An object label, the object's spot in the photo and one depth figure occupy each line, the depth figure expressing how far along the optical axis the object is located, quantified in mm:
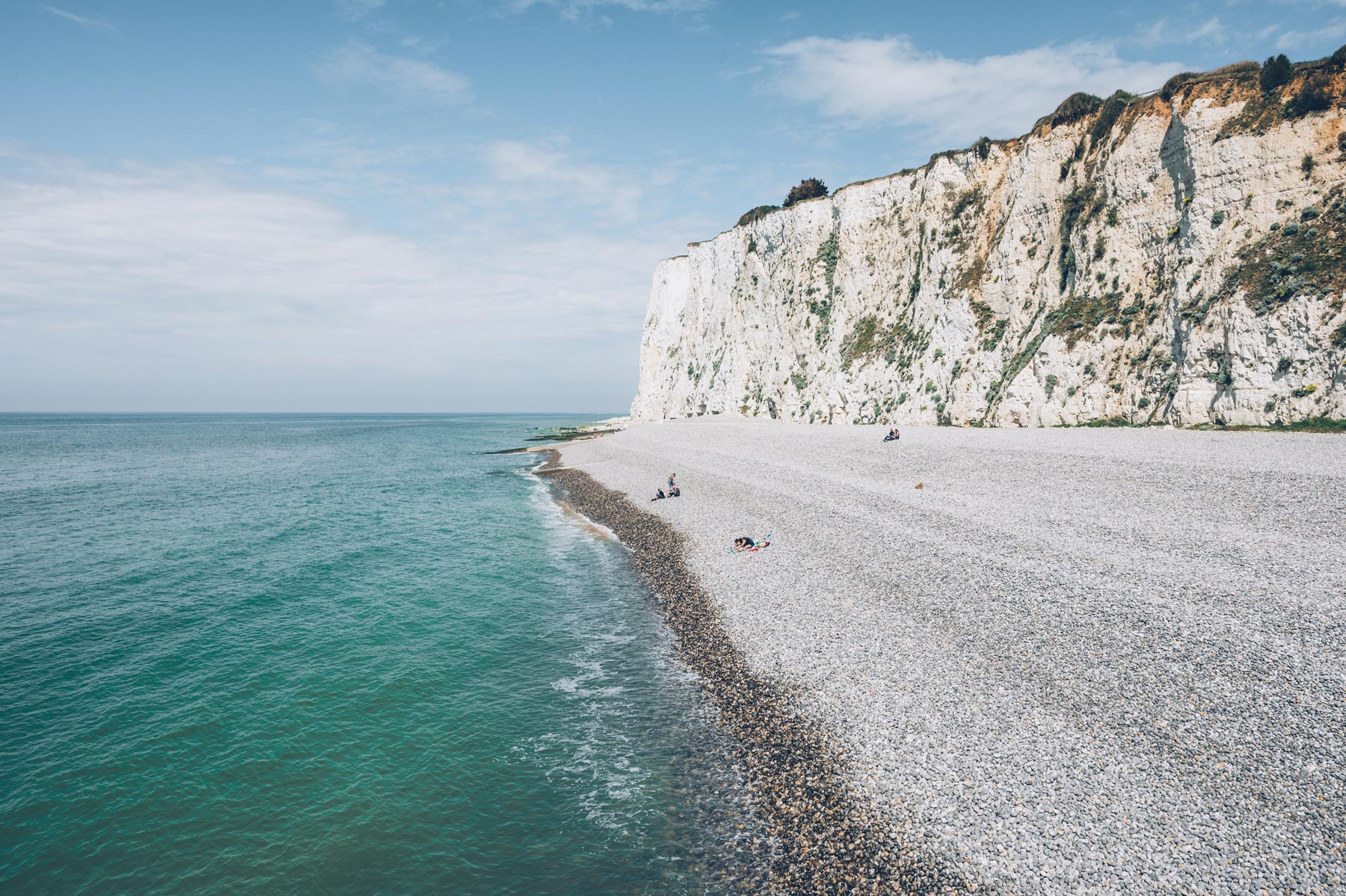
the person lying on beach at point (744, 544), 22688
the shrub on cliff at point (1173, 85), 33875
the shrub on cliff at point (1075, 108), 41125
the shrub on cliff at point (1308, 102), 28484
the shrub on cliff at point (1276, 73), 29938
